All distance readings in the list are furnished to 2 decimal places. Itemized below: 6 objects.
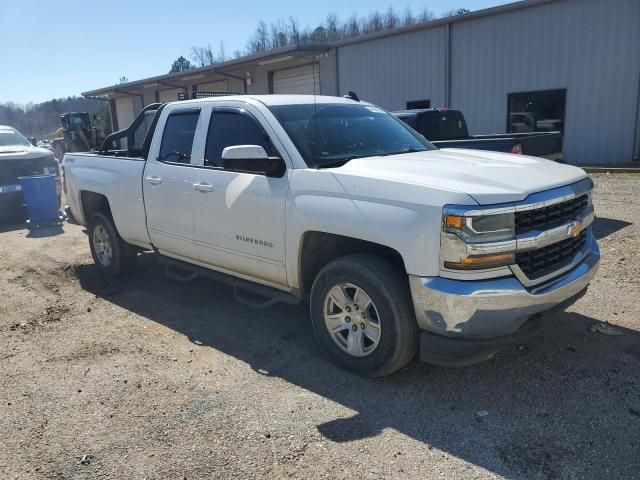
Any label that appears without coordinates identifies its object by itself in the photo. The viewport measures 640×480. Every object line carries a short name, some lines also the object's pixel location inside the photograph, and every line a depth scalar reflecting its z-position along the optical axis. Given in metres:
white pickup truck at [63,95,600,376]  3.22
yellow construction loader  25.78
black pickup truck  7.23
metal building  14.84
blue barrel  10.22
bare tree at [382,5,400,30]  60.75
